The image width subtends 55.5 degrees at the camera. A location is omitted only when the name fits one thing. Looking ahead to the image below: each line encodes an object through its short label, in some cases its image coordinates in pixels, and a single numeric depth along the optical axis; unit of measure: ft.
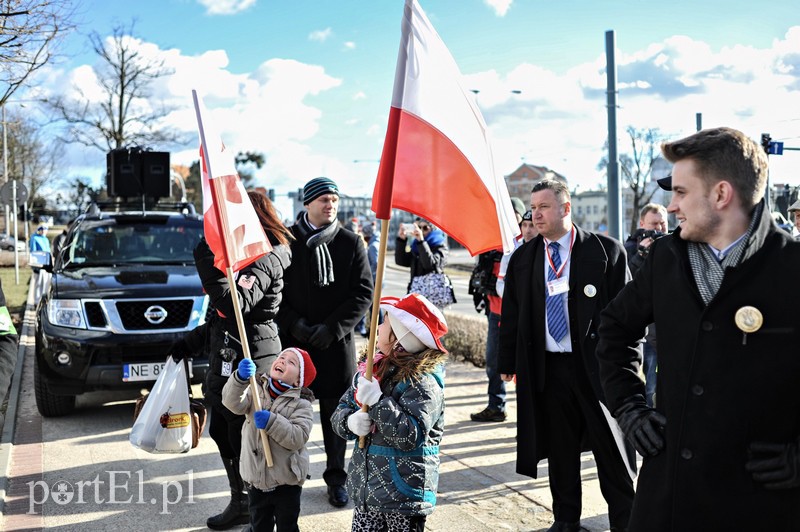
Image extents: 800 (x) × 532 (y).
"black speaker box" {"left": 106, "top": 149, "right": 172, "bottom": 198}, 42.70
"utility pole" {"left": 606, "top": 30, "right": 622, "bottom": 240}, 47.44
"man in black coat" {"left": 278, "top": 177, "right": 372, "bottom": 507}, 16.93
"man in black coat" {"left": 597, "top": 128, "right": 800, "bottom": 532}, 7.57
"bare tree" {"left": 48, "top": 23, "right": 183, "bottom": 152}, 88.55
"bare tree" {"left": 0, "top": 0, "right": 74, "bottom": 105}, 22.86
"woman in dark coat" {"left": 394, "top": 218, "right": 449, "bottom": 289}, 31.40
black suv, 23.17
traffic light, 46.24
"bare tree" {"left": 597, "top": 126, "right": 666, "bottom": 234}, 226.17
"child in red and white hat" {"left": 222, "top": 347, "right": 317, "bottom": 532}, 12.72
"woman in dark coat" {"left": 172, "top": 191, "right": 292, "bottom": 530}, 14.87
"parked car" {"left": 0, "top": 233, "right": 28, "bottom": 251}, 149.95
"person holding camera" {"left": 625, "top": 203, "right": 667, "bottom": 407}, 22.88
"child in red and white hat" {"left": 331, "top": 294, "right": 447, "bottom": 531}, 11.11
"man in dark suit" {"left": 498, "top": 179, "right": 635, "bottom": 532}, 14.47
